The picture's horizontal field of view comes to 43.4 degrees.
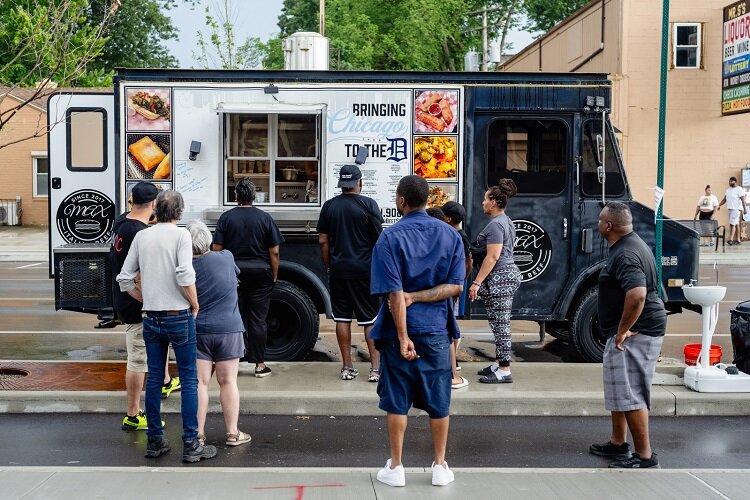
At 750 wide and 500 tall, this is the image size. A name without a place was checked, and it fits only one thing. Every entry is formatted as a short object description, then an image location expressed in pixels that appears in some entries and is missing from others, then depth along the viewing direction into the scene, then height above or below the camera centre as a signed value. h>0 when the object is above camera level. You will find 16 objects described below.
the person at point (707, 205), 24.87 -0.37
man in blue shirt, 5.56 -0.76
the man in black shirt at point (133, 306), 6.80 -0.87
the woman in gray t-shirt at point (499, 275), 8.21 -0.76
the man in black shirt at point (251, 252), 8.09 -0.55
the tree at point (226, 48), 29.56 +4.53
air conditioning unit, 33.91 -0.98
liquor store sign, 24.94 +3.54
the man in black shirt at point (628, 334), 6.11 -0.94
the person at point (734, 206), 25.39 -0.41
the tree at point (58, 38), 9.30 +1.64
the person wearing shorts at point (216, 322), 6.45 -0.93
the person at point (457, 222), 8.09 -0.28
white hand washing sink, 7.82 -0.86
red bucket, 8.49 -1.51
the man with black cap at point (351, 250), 8.31 -0.55
